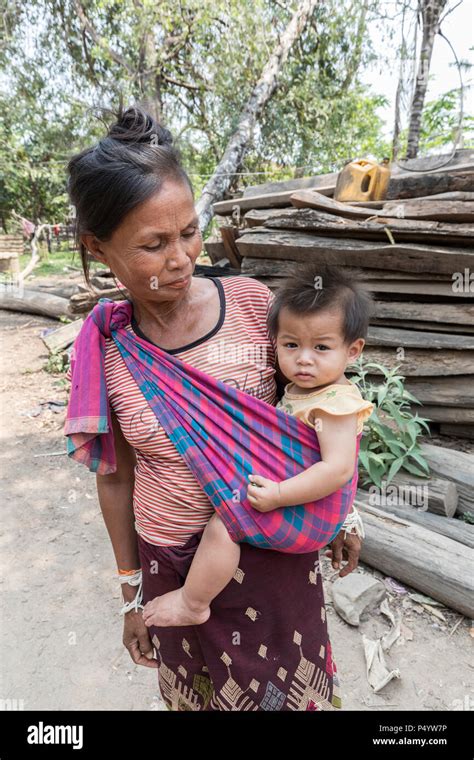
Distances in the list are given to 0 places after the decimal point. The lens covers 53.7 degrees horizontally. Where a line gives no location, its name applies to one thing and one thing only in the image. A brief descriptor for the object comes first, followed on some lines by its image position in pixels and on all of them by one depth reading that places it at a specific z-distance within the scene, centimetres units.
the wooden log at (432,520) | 279
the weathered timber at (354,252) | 322
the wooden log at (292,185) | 488
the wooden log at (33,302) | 877
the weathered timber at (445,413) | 348
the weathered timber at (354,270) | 341
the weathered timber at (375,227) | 313
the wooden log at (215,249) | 580
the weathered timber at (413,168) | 379
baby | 108
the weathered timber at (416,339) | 336
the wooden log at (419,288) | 334
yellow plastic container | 370
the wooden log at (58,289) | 960
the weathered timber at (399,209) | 313
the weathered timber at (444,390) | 343
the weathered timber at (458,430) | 360
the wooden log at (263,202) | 440
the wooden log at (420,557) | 247
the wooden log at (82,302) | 627
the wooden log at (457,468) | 302
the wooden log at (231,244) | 507
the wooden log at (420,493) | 297
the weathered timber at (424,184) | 343
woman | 104
